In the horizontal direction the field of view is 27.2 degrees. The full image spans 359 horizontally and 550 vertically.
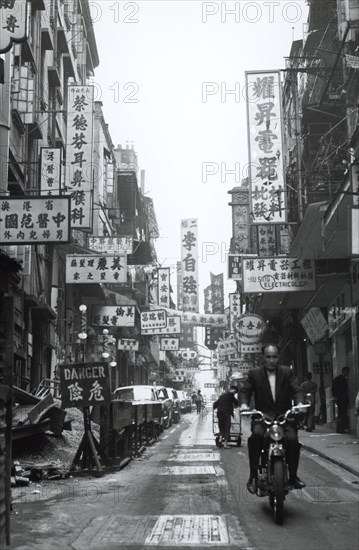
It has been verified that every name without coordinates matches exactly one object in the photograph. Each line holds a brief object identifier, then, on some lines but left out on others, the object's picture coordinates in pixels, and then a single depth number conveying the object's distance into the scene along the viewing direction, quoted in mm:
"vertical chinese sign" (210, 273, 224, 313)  60344
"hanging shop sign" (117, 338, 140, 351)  43656
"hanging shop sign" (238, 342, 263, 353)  43656
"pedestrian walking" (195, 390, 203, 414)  62219
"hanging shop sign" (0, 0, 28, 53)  16375
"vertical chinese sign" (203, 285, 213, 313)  60875
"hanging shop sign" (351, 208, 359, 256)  12508
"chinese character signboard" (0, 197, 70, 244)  16766
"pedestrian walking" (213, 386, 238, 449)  19891
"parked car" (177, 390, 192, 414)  58888
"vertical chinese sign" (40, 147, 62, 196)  25328
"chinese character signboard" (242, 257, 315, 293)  22672
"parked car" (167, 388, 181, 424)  38319
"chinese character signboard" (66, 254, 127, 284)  26531
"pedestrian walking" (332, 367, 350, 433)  21766
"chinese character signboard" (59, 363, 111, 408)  13578
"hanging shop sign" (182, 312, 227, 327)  46406
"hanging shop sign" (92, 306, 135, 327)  33219
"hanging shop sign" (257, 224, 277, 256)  33500
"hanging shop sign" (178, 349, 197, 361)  67188
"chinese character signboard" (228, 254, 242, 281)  43875
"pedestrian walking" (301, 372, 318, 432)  25139
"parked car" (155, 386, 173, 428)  30266
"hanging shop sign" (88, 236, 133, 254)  34469
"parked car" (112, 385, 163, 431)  27641
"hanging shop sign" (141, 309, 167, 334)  38688
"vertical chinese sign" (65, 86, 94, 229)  26016
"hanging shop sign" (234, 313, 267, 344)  35281
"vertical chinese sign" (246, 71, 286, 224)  23219
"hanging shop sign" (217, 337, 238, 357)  54438
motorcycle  8016
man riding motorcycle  8546
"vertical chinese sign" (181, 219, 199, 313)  50053
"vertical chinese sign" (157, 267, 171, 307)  52781
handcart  20558
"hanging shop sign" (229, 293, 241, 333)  53781
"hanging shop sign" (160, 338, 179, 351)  53969
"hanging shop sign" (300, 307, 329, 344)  27469
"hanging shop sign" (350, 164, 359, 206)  15336
